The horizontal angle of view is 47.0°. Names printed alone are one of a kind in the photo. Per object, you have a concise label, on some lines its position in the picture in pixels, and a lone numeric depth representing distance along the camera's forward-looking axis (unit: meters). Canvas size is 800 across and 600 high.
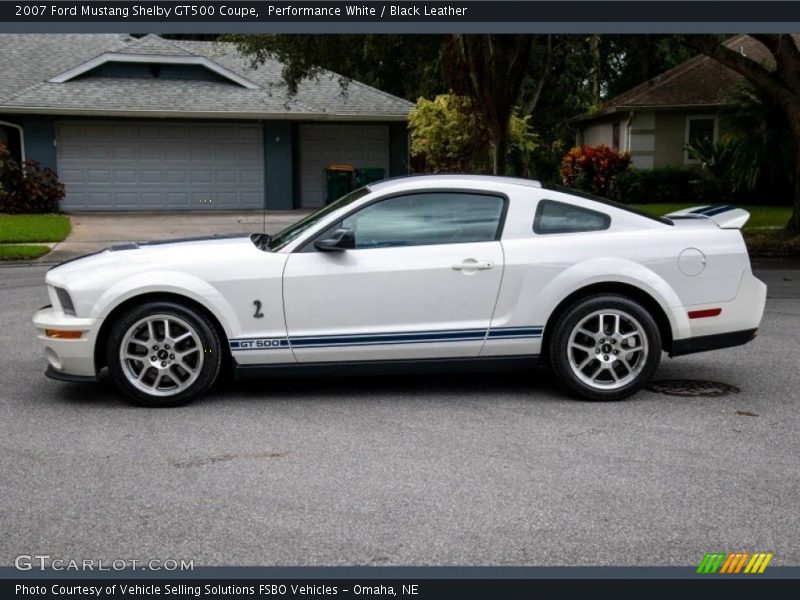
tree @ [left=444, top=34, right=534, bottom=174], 16.38
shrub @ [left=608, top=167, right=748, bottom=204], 27.78
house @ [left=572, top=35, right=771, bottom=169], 28.89
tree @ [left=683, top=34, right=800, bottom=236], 15.29
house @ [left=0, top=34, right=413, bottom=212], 26.14
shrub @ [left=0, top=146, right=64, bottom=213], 24.00
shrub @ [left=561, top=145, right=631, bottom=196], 28.23
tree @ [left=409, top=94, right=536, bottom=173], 26.11
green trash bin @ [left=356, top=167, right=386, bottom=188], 28.30
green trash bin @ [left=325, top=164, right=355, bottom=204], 27.77
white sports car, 6.28
